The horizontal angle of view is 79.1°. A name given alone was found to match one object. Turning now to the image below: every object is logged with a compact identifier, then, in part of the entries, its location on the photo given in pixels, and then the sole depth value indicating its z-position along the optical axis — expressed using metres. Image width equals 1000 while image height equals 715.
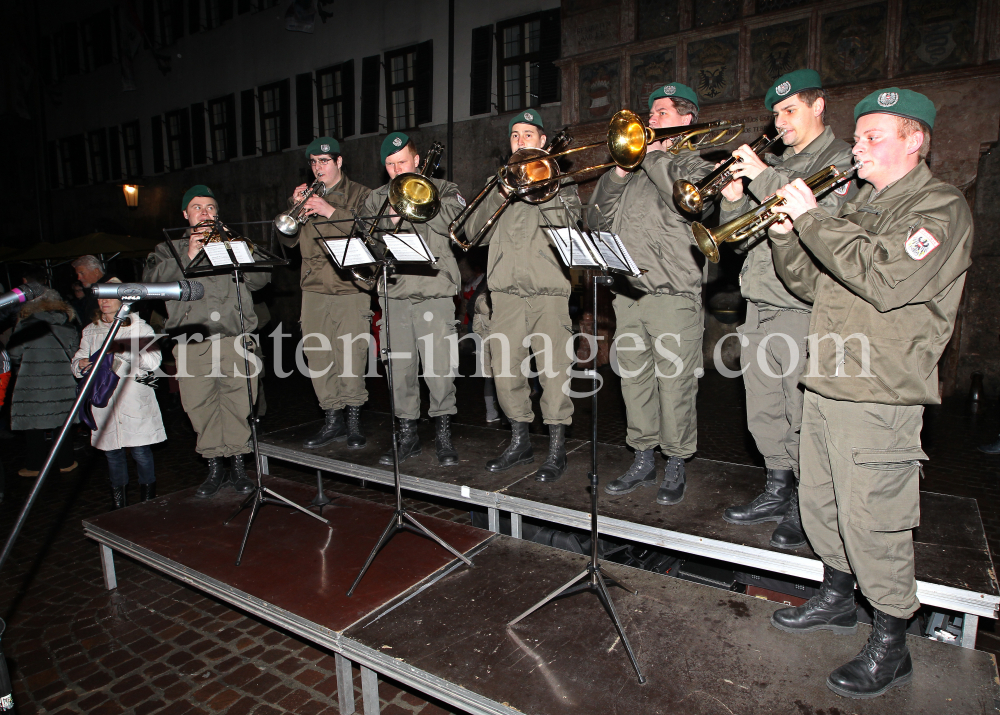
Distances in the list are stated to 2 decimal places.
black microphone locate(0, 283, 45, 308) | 2.06
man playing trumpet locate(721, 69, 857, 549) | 3.19
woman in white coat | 4.90
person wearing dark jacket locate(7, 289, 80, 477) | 5.96
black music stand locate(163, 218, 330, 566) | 3.92
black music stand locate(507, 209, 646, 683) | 2.75
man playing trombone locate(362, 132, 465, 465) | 4.57
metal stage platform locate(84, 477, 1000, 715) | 2.41
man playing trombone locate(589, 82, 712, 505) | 3.70
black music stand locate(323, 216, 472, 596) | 3.54
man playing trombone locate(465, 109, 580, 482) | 4.24
